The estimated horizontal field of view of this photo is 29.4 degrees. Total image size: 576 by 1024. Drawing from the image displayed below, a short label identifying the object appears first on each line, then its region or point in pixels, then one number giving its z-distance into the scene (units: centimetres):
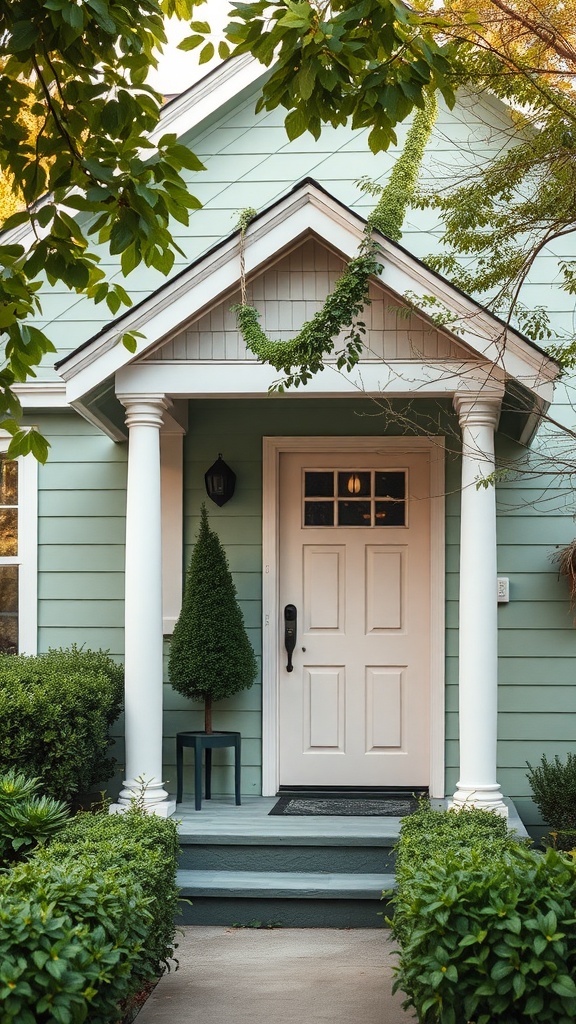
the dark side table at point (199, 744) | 662
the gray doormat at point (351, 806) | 665
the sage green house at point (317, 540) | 714
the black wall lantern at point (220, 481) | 720
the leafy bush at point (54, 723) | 559
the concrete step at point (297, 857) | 599
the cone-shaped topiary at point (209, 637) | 668
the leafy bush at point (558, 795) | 635
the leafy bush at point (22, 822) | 486
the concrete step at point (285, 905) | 573
